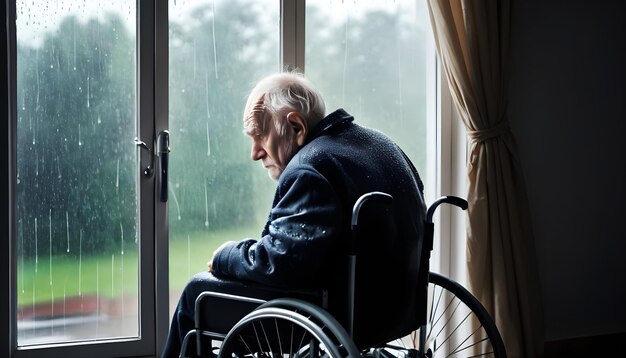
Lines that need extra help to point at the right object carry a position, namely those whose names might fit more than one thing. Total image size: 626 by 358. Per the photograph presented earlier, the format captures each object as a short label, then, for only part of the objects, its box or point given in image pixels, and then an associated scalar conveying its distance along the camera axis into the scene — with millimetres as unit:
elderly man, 1873
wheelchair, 1791
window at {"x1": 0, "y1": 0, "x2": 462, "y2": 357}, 2633
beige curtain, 2949
